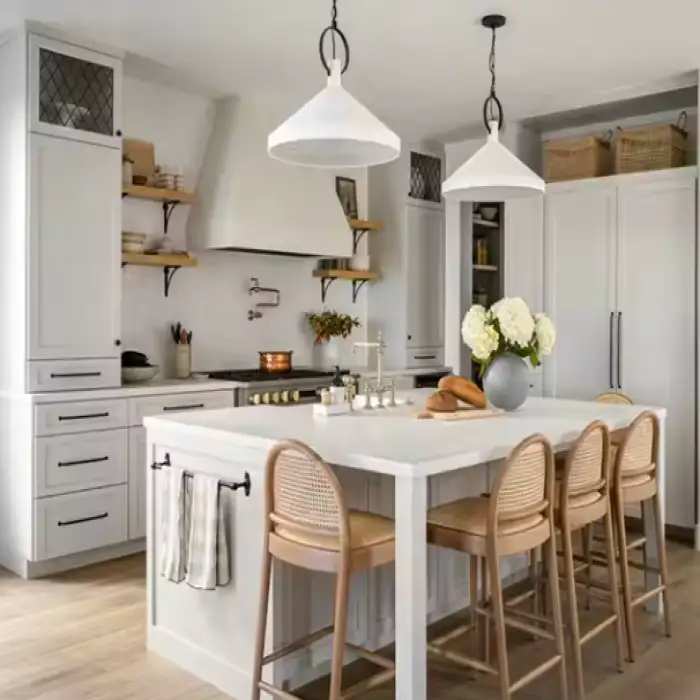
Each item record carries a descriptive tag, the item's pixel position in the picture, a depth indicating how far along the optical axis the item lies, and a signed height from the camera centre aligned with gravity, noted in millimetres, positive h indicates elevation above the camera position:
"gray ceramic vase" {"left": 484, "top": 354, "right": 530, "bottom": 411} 3312 -168
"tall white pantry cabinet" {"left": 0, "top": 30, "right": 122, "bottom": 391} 3939 +670
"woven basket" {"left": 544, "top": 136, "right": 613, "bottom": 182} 5227 +1248
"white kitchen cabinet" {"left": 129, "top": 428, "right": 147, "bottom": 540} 4270 -782
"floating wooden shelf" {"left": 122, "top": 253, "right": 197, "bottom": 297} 4582 +482
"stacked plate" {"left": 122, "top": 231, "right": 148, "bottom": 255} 4613 +590
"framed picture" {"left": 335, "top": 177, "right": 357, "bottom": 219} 6188 +1174
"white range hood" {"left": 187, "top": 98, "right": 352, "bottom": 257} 5008 +975
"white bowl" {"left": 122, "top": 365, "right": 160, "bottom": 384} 4488 -190
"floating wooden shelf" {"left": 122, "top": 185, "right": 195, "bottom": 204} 4570 +894
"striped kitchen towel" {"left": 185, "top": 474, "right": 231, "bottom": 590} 2621 -672
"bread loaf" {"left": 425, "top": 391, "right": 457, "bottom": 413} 3158 -249
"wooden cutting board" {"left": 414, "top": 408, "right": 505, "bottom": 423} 3086 -293
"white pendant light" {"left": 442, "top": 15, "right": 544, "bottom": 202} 3258 +707
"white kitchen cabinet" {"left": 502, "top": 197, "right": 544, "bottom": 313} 5473 +647
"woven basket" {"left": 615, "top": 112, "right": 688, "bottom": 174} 4922 +1241
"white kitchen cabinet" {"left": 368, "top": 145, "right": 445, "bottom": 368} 6191 +686
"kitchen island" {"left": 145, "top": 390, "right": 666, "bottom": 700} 2160 -594
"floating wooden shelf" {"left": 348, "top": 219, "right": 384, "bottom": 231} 6062 +915
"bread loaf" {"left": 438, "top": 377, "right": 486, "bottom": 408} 3266 -205
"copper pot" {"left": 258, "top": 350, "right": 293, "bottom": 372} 5340 -135
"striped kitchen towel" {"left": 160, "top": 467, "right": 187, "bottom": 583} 2693 -651
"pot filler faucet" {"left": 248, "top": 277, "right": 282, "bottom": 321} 5594 +292
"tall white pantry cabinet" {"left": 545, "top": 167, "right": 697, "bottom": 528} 4766 +292
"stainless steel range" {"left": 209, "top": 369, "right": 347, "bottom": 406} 4770 -277
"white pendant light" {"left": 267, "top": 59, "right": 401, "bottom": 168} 2512 +706
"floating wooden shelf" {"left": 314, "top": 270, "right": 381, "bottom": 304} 5953 +502
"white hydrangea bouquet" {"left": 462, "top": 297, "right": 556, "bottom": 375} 3262 +40
